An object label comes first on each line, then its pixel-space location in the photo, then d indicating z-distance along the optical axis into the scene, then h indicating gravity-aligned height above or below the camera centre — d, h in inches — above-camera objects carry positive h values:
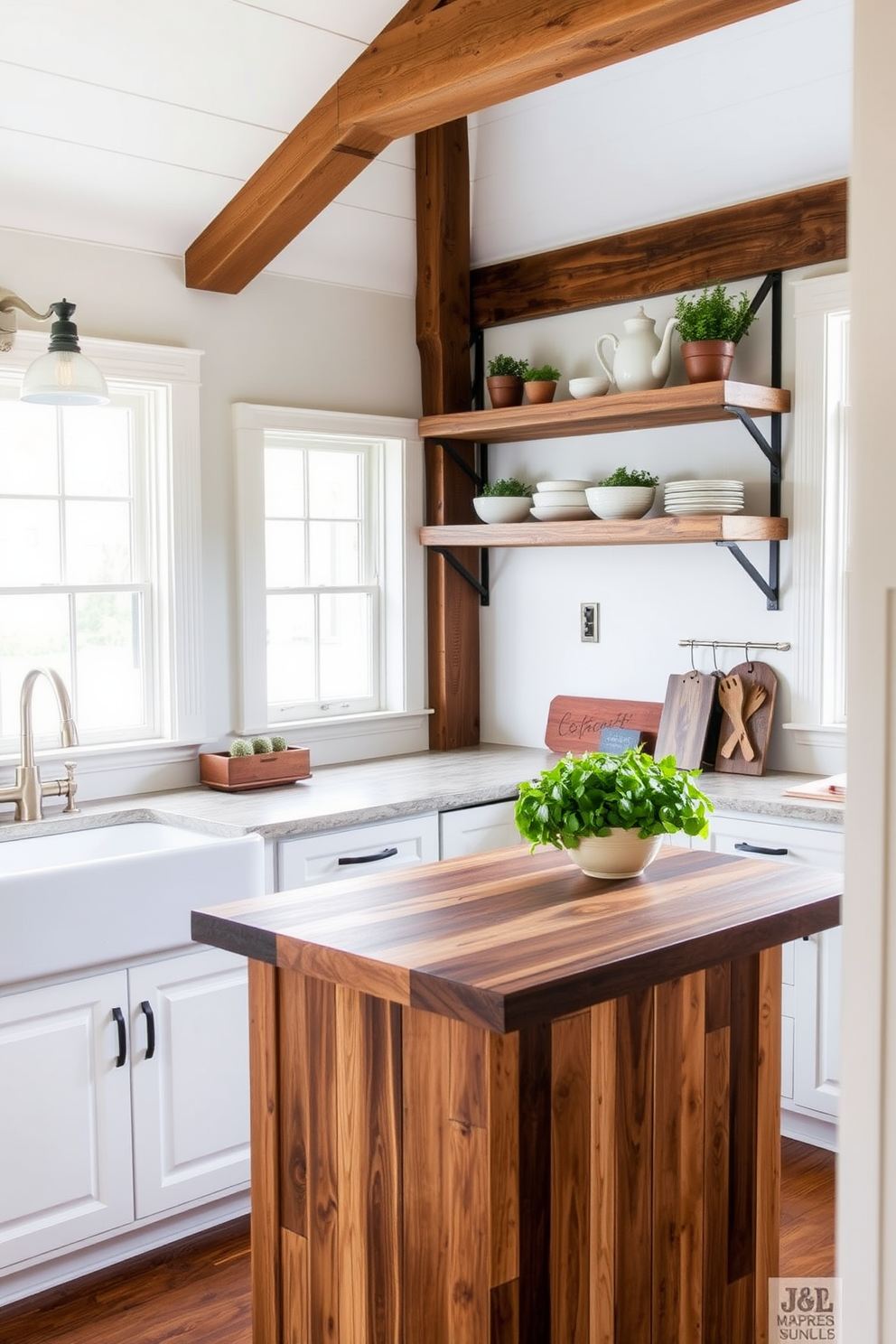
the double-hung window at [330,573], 155.3 +5.6
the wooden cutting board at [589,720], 160.2 -13.7
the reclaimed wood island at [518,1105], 69.4 -29.2
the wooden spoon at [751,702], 148.8 -10.3
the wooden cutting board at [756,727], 147.2 -13.2
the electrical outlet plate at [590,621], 167.3 -0.9
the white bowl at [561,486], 159.2 +16.0
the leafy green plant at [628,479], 152.4 +16.2
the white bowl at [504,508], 165.0 +13.9
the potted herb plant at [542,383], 161.0 +29.2
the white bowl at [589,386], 153.9 +27.5
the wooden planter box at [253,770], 145.1 -17.8
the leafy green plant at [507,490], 166.1 +16.3
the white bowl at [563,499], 159.0 +14.5
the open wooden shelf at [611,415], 137.9 +23.6
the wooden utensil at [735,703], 148.0 -10.4
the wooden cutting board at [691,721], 150.2 -12.7
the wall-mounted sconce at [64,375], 119.8 +22.7
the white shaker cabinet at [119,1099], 106.7 -42.5
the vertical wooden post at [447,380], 166.7 +31.9
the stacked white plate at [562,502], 159.2 +14.0
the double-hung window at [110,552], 137.6 +7.2
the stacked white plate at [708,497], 142.5 +13.1
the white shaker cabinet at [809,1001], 127.0 -38.9
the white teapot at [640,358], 147.9 +29.8
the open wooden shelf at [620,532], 139.6 +9.7
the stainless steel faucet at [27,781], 127.7 -16.6
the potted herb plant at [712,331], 140.8 +31.6
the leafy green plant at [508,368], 166.6 +32.2
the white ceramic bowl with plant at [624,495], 151.6 +14.2
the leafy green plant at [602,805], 85.0 -12.7
